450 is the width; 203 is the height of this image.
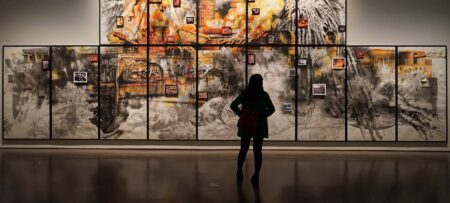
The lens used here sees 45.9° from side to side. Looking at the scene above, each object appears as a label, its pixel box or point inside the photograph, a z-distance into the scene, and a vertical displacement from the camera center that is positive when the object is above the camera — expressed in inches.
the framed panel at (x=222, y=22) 475.2 +67.4
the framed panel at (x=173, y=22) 477.4 +67.3
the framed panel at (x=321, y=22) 474.3 +67.8
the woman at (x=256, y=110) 292.0 -7.1
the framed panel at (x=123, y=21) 479.2 +68.1
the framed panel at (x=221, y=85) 476.1 +10.8
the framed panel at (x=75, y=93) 481.7 +2.6
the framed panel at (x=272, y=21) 474.0 +68.4
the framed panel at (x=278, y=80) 474.9 +15.7
